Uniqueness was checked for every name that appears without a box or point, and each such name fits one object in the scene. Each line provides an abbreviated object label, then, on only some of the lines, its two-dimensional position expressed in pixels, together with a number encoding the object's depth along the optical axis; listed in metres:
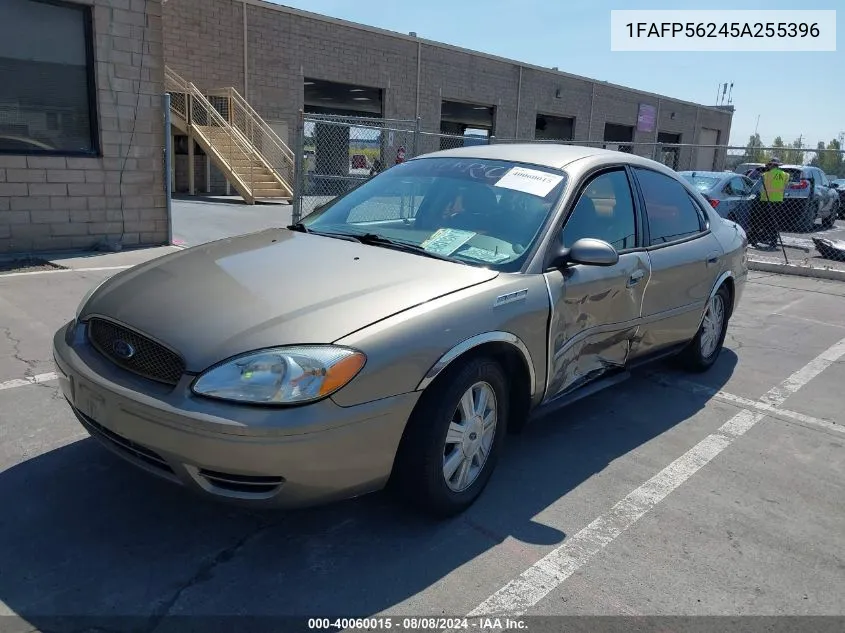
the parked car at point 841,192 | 21.25
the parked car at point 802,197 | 16.59
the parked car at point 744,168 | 19.87
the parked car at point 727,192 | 13.16
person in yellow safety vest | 13.52
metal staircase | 17.53
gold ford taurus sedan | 2.47
